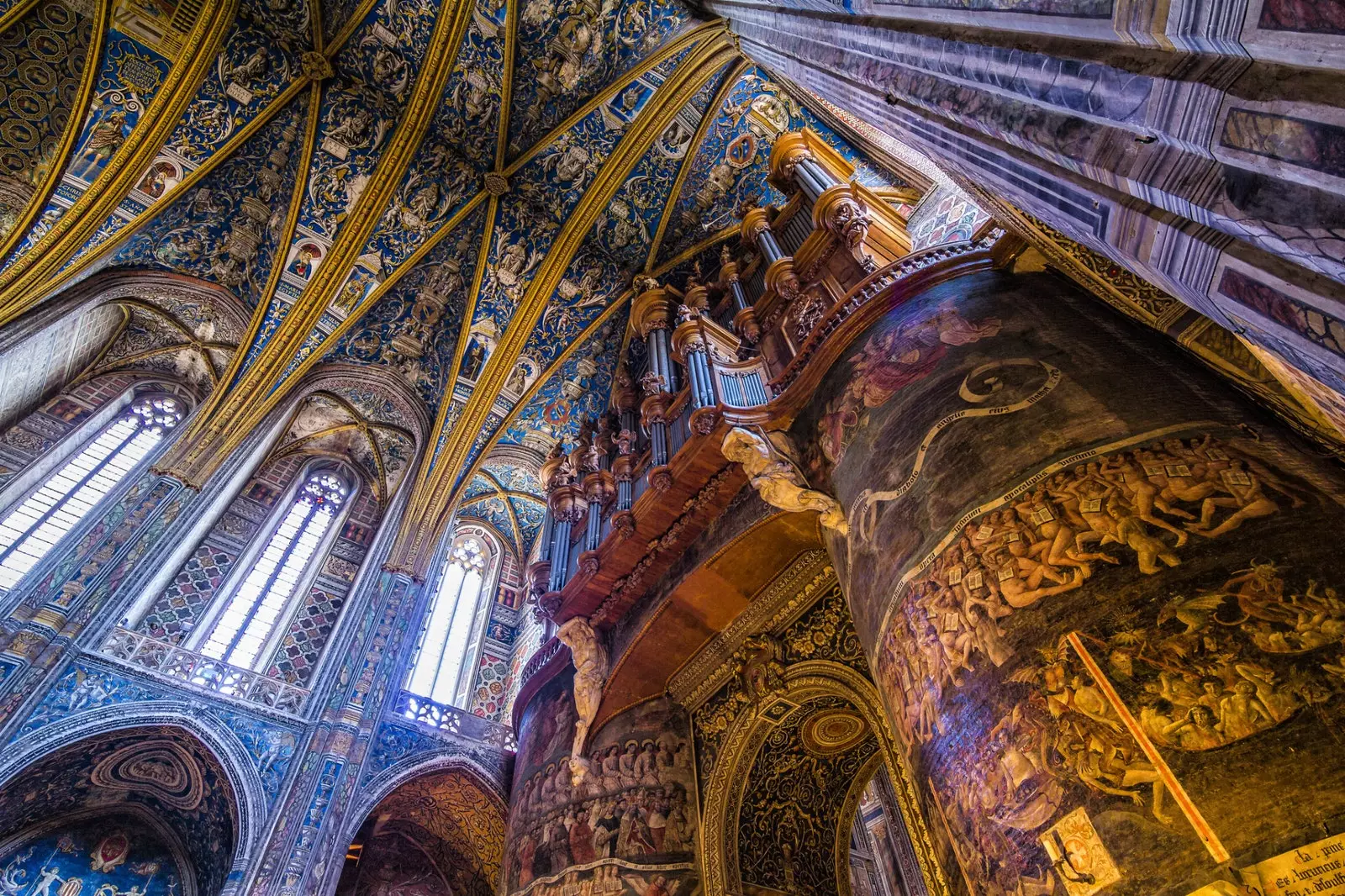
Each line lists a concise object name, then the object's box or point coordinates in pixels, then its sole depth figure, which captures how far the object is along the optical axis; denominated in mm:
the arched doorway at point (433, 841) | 8703
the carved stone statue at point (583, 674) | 6886
